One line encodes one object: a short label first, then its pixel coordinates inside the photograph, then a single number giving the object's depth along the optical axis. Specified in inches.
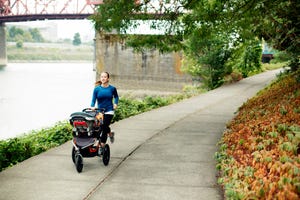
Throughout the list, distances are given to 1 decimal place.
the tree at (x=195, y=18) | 423.8
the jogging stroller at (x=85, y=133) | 275.9
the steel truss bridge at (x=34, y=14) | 2578.7
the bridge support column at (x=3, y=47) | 3211.1
